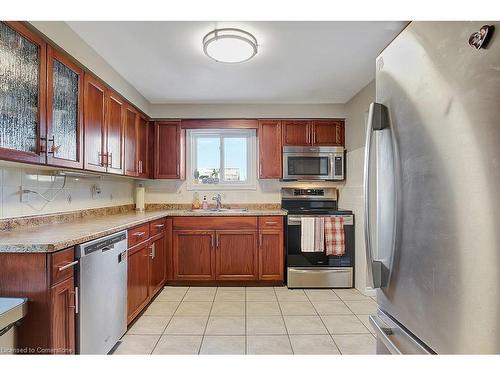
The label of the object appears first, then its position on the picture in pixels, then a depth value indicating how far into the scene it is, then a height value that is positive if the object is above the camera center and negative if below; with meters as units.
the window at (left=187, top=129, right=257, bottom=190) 4.27 +0.49
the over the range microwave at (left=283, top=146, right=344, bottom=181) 3.91 +0.37
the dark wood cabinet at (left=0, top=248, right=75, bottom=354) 1.39 -0.48
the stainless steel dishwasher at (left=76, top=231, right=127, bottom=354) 1.67 -0.66
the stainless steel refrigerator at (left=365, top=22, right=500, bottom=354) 0.62 +0.00
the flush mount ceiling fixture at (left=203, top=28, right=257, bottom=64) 2.13 +1.10
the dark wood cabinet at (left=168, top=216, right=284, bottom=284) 3.59 -0.75
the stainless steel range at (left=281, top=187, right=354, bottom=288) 3.51 -0.87
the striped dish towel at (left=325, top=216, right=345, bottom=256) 3.48 -0.55
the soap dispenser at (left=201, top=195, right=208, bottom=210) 4.10 -0.21
